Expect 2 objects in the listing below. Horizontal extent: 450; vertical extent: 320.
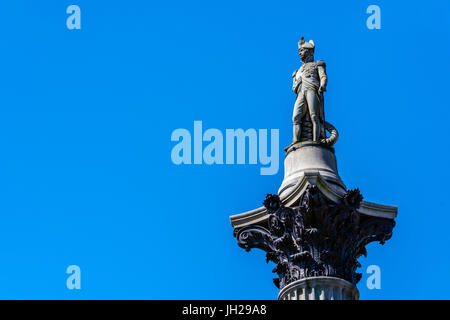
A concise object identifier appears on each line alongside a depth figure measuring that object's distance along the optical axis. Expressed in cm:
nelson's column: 3441
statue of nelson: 3794
